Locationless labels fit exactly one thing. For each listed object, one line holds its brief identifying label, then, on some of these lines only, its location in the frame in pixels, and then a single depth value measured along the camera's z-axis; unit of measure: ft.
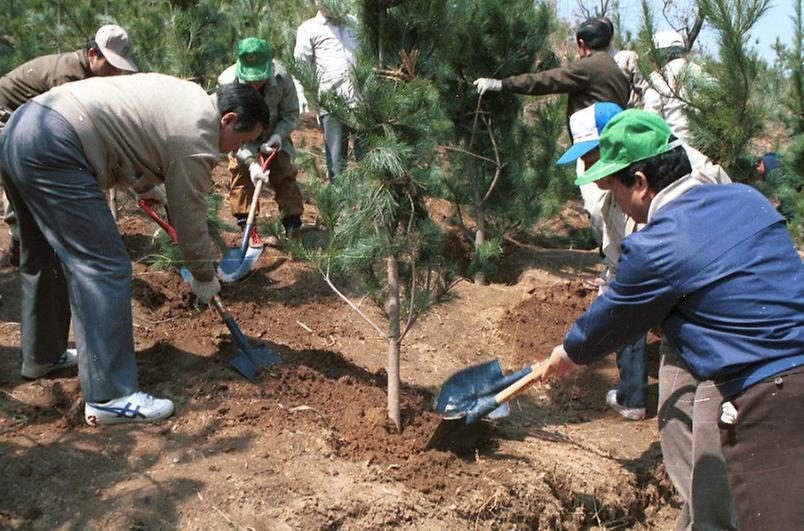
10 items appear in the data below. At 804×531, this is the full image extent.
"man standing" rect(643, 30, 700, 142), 14.49
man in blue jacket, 7.92
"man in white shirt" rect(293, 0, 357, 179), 19.99
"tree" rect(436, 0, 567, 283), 18.67
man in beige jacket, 10.44
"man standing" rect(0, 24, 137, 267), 14.28
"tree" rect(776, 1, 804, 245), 16.11
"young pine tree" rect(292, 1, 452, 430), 10.91
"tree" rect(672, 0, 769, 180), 13.17
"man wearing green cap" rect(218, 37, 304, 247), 16.40
